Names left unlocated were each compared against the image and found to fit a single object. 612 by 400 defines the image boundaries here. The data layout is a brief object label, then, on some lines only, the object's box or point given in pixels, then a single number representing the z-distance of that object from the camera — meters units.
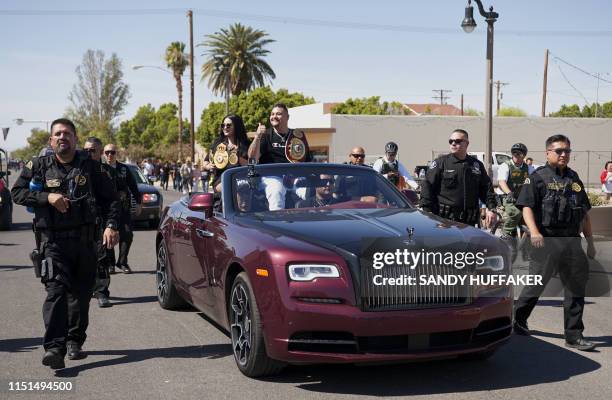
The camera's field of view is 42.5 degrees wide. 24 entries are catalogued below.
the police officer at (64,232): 5.79
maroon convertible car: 4.93
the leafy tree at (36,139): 163.62
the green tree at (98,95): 90.94
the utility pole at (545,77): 54.94
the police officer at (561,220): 6.61
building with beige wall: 47.16
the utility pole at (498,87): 87.50
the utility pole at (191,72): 44.92
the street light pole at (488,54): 17.69
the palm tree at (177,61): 64.06
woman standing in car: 8.95
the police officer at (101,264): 8.62
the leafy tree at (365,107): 80.44
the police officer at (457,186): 8.08
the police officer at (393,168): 11.83
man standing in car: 9.11
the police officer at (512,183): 11.71
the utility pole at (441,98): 114.19
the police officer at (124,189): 9.98
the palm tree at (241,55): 61.16
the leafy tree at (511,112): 96.83
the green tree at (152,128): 117.55
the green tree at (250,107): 73.06
